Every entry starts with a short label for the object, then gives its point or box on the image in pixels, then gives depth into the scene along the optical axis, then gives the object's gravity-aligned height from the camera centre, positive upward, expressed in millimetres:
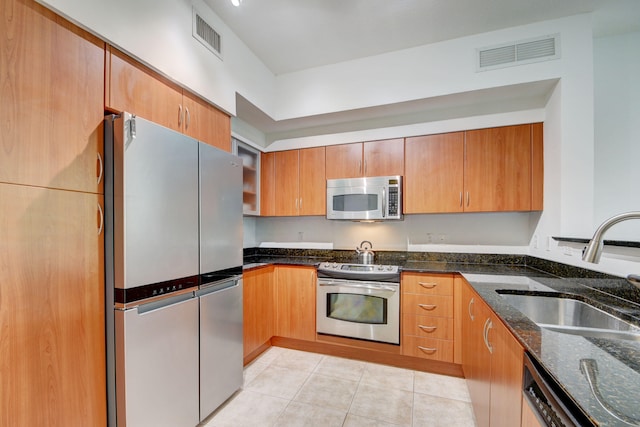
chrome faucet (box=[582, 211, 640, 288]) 994 -121
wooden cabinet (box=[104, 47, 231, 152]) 1420 +666
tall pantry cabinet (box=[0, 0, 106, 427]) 1031 -44
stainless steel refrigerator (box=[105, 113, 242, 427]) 1308 -327
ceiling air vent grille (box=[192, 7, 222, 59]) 1900 +1280
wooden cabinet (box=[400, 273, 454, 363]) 2335 -907
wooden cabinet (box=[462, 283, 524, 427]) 995 -722
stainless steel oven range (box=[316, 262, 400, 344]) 2475 -848
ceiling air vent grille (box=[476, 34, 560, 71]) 2092 +1243
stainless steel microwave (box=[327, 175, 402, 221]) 2715 +131
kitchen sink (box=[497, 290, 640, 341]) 1099 -499
